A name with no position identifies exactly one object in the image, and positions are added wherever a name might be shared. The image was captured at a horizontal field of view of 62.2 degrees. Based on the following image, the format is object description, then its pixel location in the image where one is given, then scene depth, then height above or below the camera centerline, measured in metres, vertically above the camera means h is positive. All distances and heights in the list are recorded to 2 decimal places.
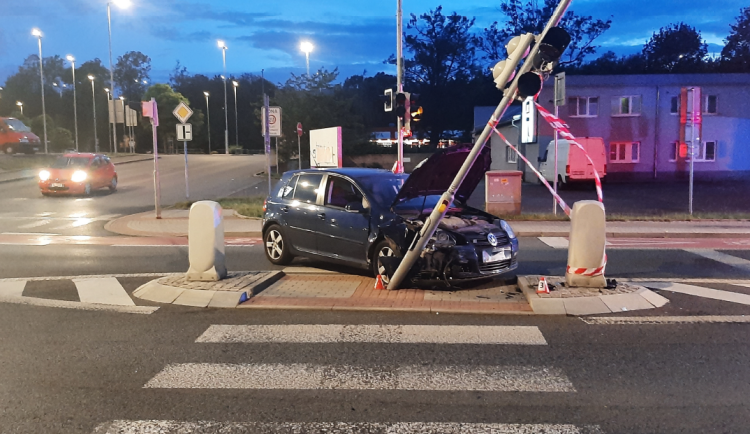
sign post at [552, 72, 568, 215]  16.41 +1.72
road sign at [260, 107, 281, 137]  18.56 +1.09
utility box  17.55 -1.10
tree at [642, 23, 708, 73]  69.44 +11.95
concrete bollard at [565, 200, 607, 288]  7.71 -1.13
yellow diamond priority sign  19.03 +1.42
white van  29.97 -0.28
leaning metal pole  6.96 -0.16
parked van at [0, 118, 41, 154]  42.34 +1.53
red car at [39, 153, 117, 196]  25.06 -0.64
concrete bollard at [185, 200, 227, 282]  8.25 -1.12
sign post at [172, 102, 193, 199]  19.06 +1.12
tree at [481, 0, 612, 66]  67.12 +13.88
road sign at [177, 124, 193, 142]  20.27 +0.87
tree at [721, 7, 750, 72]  64.84 +11.89
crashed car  8.10 -0.95
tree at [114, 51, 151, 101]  99.81 +13.64
